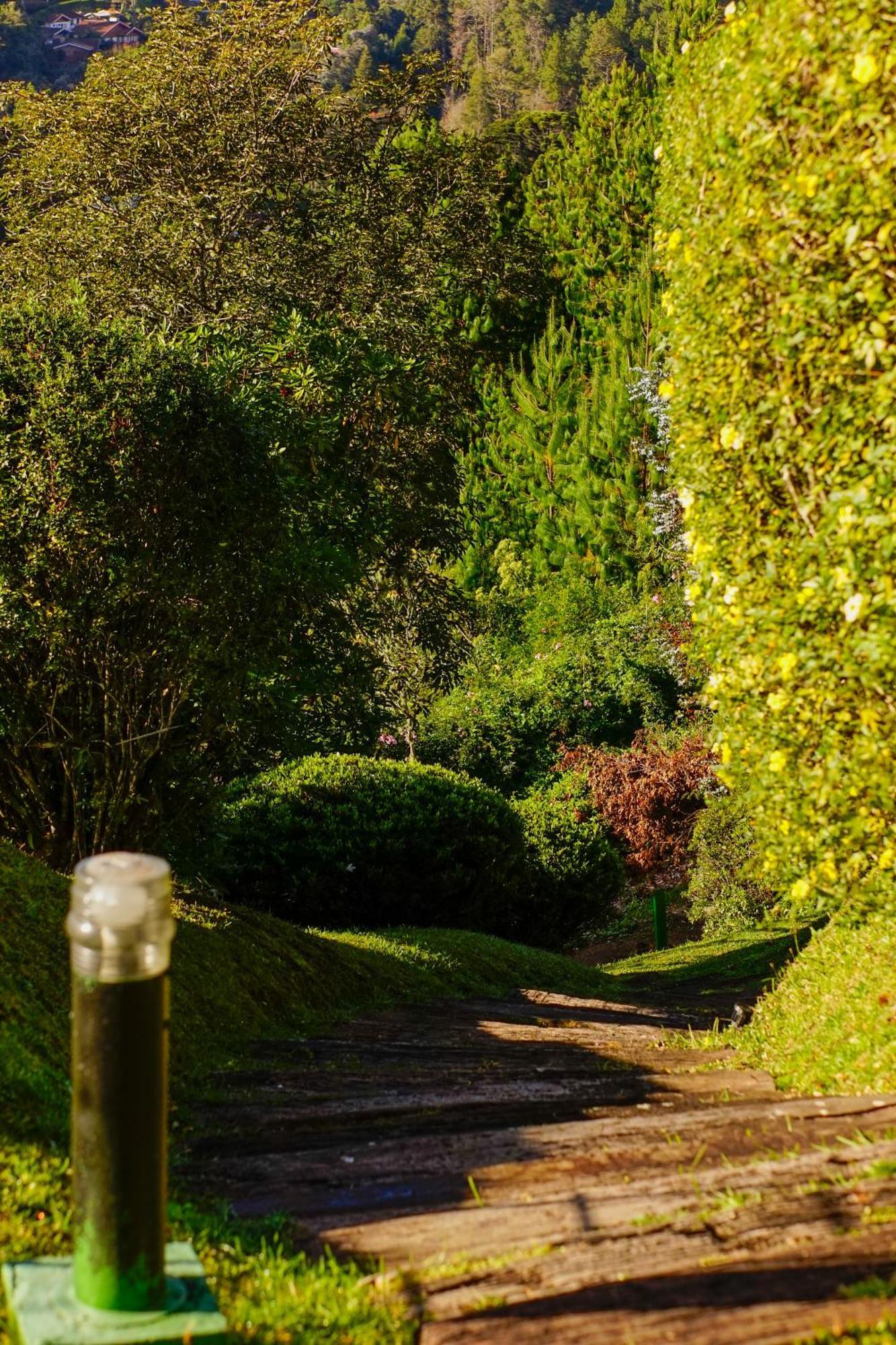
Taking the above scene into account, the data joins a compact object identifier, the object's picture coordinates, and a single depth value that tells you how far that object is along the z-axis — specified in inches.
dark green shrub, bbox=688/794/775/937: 541.3
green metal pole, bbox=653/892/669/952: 583.2
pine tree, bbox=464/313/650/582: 911.0
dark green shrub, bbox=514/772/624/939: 515.2
